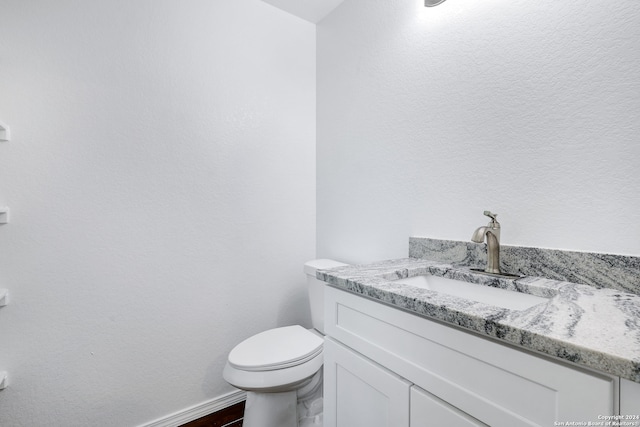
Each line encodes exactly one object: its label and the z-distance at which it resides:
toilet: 1.22
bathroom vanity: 0.47
